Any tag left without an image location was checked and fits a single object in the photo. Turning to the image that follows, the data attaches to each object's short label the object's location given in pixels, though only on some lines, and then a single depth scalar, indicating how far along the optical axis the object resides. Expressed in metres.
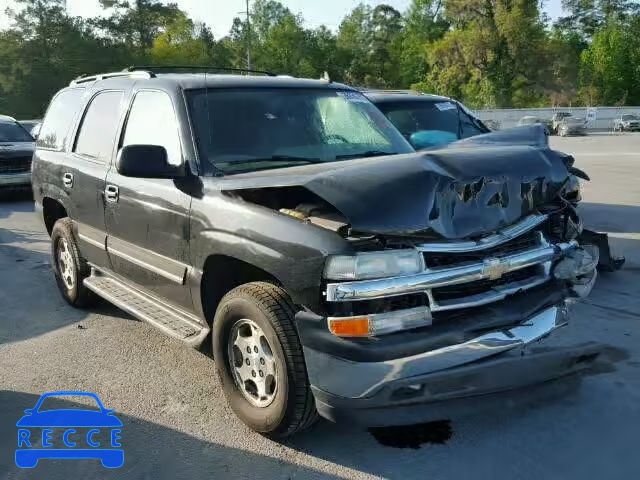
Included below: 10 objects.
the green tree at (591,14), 73.69
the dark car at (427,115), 8.48
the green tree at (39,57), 56.09
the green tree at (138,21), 65.06
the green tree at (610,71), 65.56
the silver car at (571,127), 41.69
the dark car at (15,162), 12.34
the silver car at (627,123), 46.59
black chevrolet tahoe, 2.83
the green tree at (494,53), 57.22
